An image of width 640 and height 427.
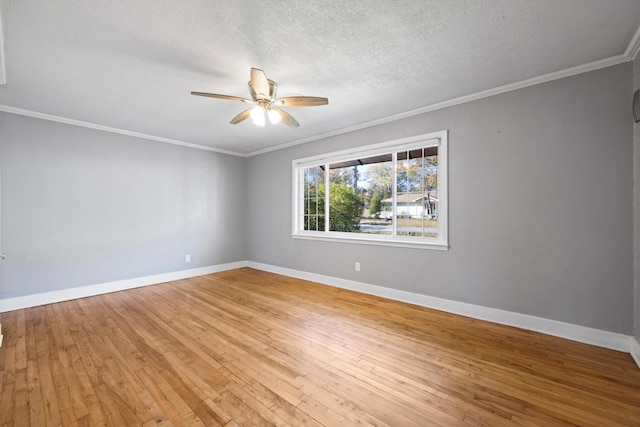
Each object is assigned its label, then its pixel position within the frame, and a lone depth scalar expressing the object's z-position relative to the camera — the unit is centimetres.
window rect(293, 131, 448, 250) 330
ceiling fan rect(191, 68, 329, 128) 213
